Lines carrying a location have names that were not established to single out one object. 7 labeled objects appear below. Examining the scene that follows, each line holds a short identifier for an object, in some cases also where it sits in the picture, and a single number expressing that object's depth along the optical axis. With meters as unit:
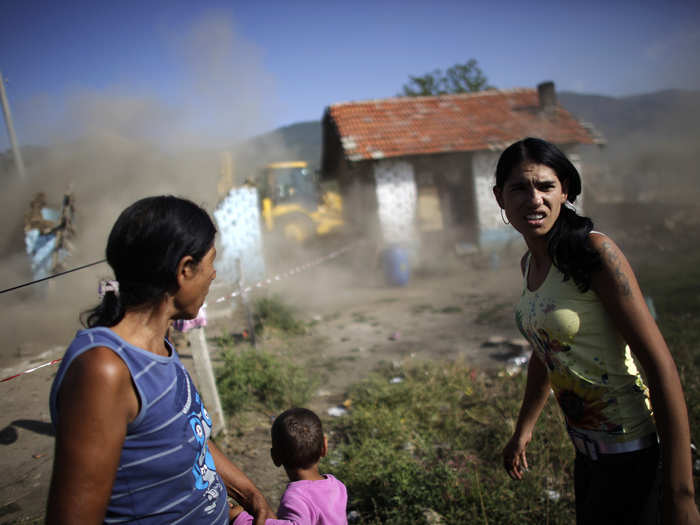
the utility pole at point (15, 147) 10.59
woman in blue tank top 0.91
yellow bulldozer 14.70
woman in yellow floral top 1.30
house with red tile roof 12.81
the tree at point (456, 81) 33.32
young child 1.64
